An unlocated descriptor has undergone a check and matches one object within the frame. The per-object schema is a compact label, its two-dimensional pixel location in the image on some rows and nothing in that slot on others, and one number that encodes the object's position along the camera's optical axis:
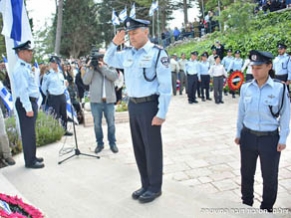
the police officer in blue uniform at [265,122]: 2.84
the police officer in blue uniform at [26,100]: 4.07
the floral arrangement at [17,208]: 2.34
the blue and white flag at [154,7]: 20.42
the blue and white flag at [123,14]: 20.52
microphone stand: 4.93
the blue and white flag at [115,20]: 21.10
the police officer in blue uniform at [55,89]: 6.52
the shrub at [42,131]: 5.14
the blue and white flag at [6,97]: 5.35
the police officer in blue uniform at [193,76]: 10.64
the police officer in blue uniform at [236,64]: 11.21
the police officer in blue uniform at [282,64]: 9.12
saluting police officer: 3.00
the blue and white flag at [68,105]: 6.76
